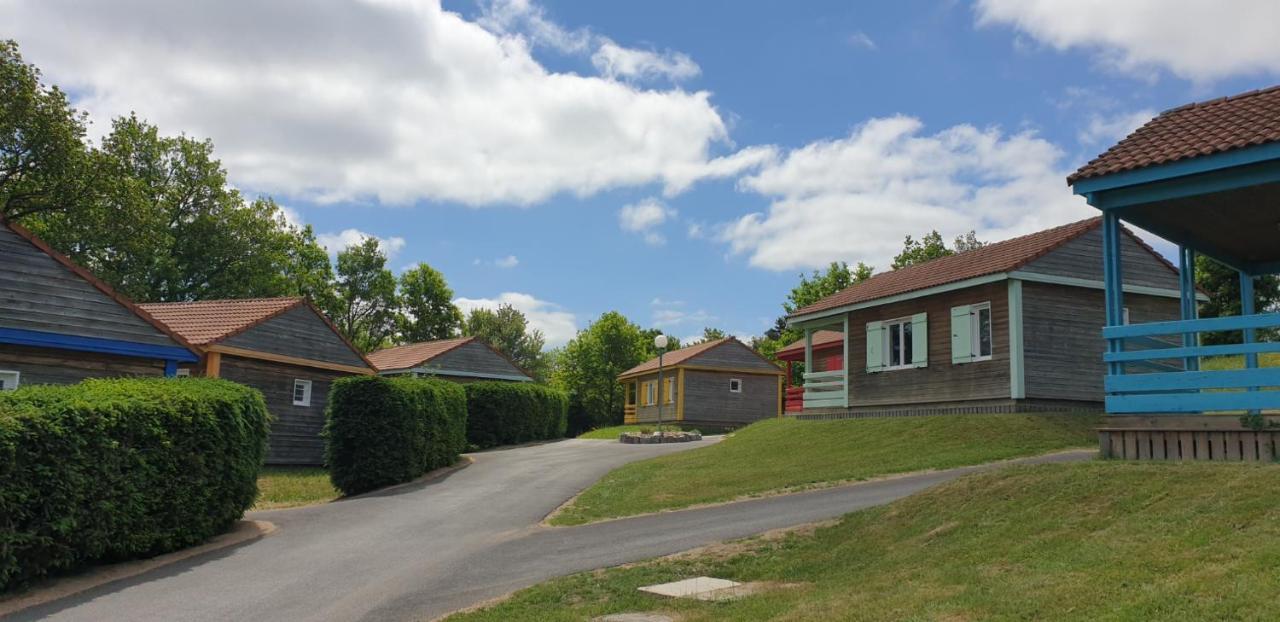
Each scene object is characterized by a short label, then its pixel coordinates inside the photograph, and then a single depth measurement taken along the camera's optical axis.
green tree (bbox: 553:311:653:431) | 57.03
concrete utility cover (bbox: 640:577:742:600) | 8.64
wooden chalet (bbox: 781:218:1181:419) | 21.53
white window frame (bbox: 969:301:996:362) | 22.25
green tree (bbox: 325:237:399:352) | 68.12
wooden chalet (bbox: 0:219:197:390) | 16.94
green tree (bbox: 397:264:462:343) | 68.38
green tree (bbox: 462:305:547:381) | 81.19
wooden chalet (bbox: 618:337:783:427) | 45.09
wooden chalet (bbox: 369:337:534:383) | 42.22
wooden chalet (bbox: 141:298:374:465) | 25.03
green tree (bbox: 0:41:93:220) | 32.47
